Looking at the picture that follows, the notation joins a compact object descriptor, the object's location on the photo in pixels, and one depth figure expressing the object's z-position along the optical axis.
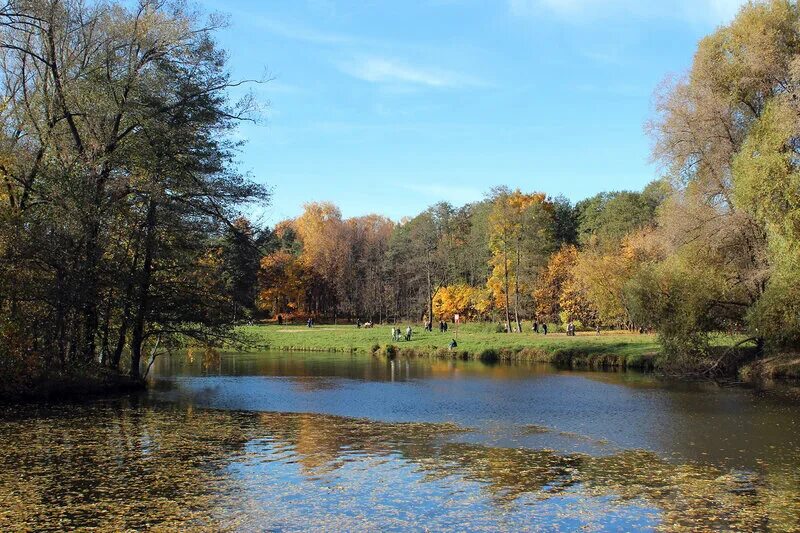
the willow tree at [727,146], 29.72
